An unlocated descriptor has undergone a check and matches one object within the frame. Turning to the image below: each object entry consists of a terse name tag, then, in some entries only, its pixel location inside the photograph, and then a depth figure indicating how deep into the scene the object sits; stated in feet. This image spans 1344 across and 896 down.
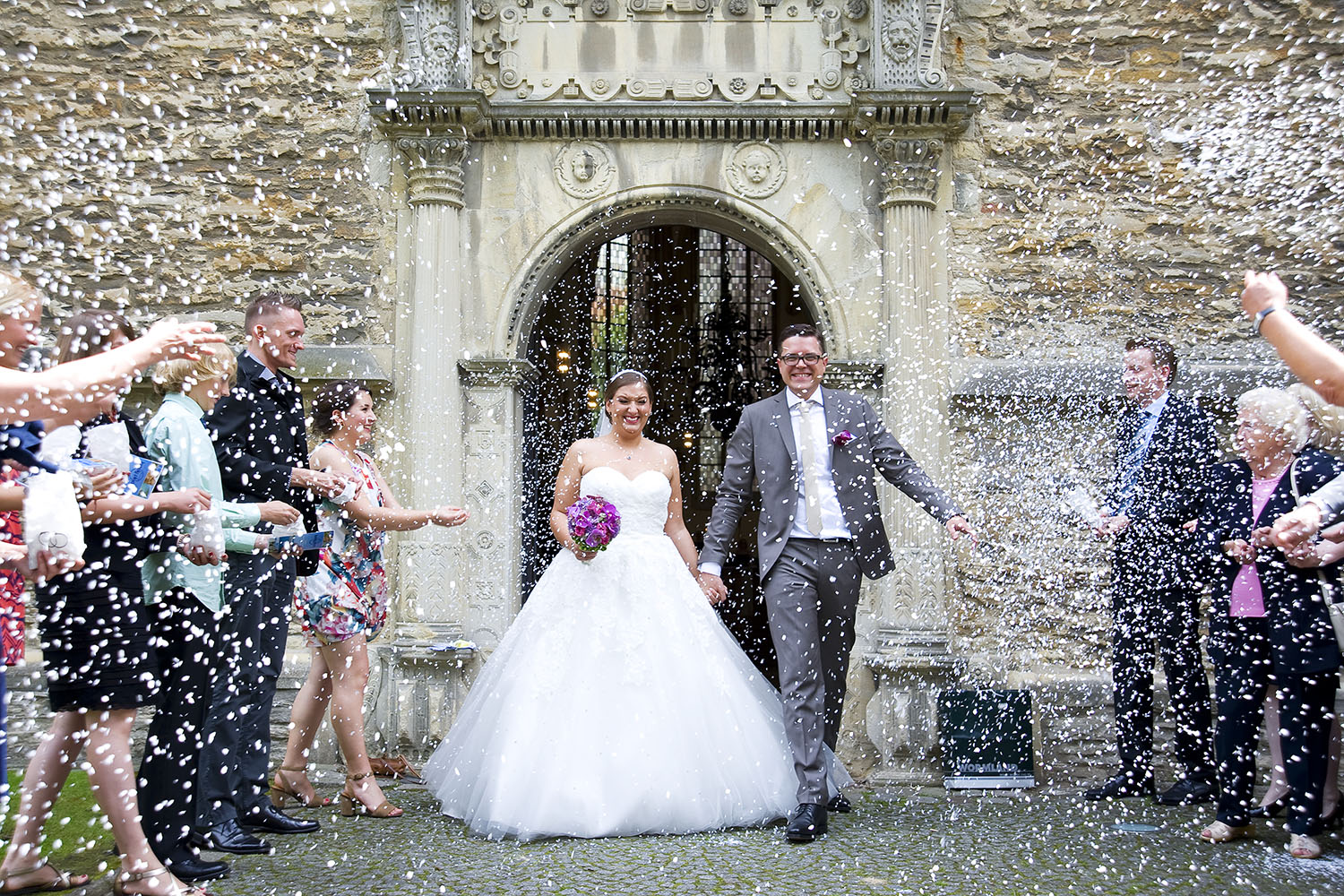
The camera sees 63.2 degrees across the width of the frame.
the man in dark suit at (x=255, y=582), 13.66
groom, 15.03
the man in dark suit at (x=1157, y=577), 16.57
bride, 14.30
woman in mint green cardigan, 11.76
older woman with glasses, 13.58
